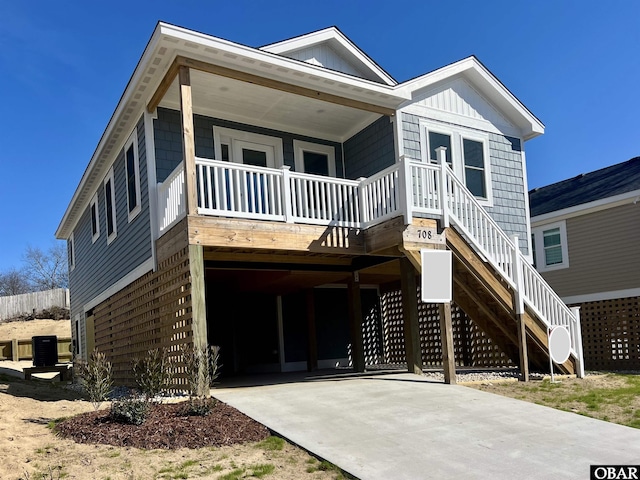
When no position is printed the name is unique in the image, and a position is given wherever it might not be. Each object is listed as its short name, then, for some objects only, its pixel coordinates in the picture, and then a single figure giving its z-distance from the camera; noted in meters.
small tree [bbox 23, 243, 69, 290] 51.31
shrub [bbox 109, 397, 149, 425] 6.77
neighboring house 15.20
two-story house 9.70
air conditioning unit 16.16
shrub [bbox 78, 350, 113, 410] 7.79
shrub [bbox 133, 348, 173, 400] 7.93
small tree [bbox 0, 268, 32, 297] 54.22
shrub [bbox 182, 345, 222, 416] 7.47
